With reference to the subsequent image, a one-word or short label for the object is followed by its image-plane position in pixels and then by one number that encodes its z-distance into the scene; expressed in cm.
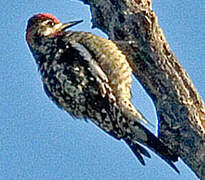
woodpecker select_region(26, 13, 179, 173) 786
